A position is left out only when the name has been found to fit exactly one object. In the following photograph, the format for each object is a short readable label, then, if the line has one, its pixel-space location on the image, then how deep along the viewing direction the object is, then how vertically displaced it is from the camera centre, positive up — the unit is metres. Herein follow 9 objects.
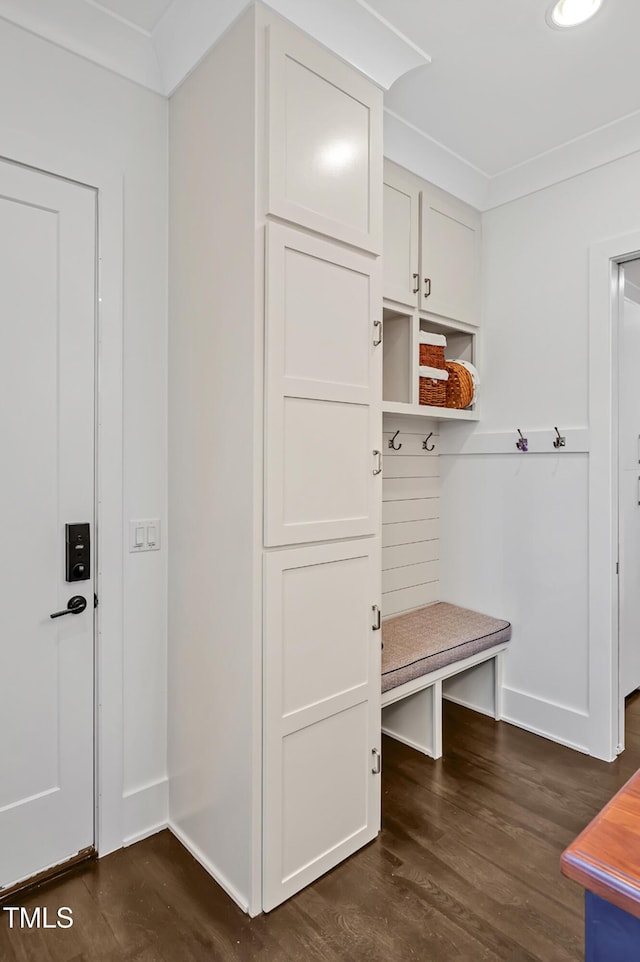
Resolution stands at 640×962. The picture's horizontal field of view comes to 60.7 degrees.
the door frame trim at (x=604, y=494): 2.37 -0.06
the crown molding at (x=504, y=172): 2.29 +1.45
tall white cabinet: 1.55 +0.07
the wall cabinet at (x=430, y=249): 2.34 +1.08
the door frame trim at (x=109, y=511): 1.79 -0.10
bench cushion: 2.22 -0.72
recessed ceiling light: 1.66 +1.46
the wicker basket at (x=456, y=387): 2.66 +0.46
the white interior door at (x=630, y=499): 2.83 -0.09
